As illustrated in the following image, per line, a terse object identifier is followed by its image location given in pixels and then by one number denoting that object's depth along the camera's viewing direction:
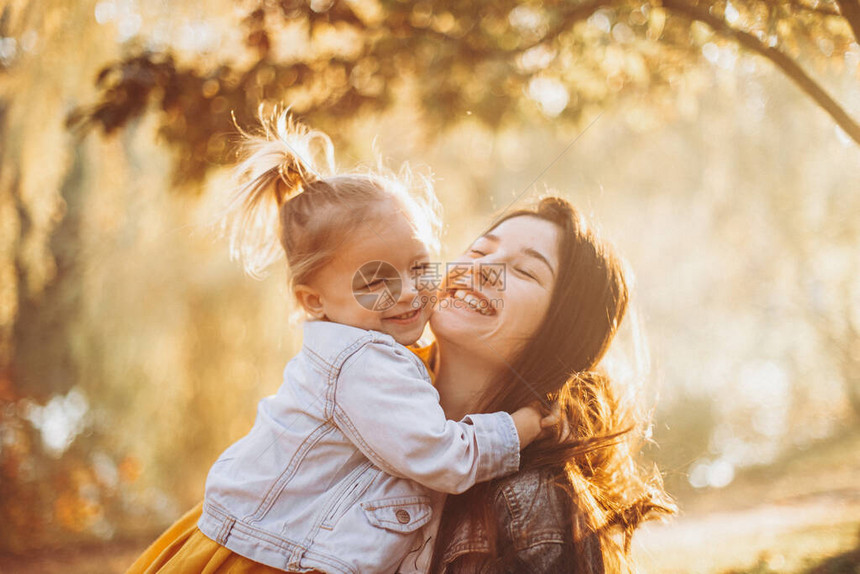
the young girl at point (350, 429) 1.24
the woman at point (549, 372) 1.34
